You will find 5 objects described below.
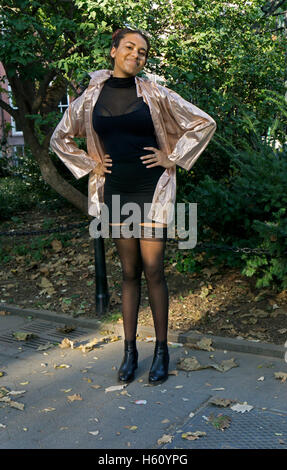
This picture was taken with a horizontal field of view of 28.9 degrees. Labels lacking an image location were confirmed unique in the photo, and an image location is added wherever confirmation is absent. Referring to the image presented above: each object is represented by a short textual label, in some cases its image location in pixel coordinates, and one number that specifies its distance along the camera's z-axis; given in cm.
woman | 344
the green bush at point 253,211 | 425
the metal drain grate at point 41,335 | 459
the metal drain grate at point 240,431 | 284
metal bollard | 506
